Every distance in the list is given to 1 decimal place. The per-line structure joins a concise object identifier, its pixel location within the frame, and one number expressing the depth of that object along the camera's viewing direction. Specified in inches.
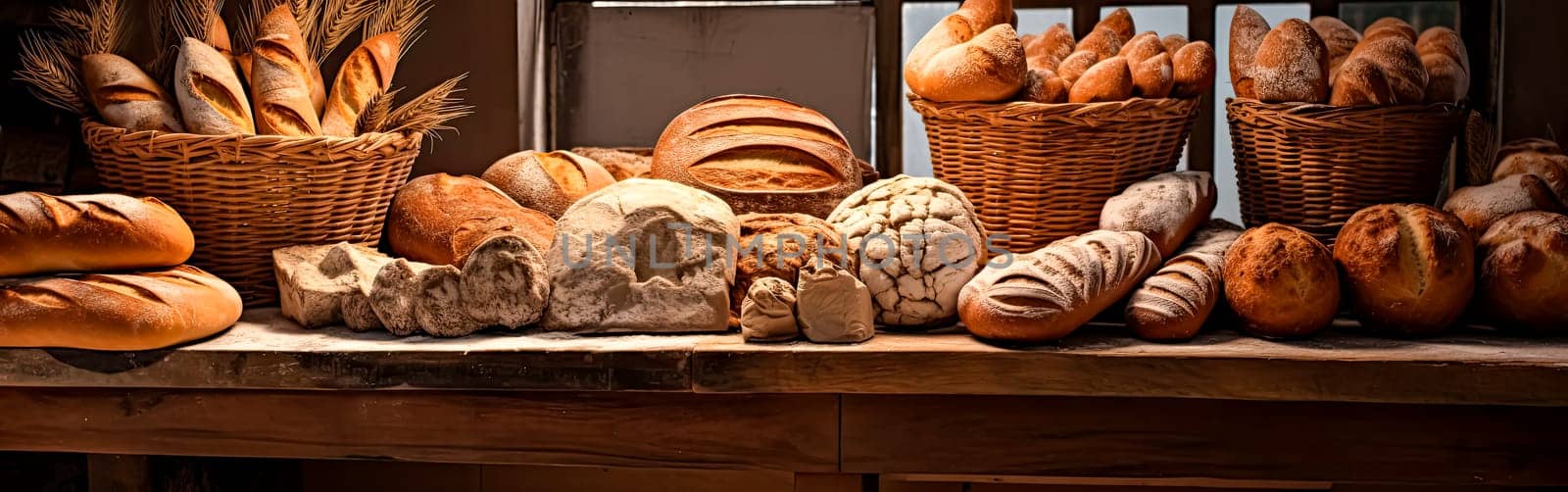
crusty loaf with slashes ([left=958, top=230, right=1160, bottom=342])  70.3
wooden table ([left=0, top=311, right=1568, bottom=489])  68.8
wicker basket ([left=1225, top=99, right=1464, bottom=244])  82.8
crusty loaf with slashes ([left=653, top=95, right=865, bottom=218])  87.5
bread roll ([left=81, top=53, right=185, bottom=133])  81.7
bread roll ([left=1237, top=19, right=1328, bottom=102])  82.7
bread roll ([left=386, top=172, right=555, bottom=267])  84.9
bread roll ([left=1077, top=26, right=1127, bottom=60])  92.5
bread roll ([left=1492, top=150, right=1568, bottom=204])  83.0
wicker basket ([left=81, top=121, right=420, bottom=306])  81.3
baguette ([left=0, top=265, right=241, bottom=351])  70.3
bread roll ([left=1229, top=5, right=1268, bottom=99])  87.0
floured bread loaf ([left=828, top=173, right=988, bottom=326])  77.5
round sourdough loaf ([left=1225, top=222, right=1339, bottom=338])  72.1
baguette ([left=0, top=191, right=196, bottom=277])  72.3
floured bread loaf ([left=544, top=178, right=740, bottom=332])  76.5
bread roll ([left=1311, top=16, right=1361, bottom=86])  90.0
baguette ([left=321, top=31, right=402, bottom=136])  86.7
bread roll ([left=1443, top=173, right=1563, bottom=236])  79.9
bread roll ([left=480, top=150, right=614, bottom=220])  94.1
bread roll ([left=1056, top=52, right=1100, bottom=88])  89.7
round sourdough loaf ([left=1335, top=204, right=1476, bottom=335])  72.1
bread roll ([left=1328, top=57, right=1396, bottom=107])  81.4
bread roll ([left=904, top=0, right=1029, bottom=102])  84.8
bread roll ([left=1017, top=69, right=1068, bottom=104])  87.7
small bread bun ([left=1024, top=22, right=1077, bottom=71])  93.2
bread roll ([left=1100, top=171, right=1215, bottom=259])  81.3
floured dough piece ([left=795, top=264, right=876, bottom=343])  73.0
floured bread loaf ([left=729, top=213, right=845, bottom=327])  78.6
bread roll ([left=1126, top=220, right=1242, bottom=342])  72.5
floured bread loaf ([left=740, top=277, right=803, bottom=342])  72.4
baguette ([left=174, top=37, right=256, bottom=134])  81.0
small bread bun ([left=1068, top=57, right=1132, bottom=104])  85.4
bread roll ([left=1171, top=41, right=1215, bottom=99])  87.4
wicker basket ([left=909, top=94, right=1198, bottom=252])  86.1
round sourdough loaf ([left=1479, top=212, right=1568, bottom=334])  72.0
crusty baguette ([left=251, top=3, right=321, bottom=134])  83.4
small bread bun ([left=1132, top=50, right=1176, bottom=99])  85.9
